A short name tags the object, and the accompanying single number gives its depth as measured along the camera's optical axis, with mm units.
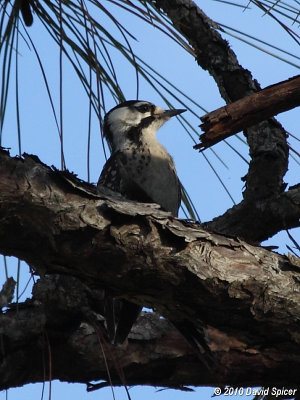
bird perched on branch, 8492
